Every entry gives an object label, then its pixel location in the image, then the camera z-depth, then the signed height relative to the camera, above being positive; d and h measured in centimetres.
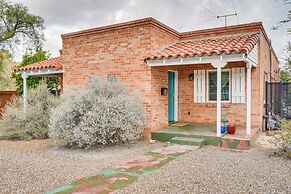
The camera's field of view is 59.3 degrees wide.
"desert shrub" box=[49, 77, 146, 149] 848 -73
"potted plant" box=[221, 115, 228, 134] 941 -102
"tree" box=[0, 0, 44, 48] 1936 +582
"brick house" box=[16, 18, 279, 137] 999 +140
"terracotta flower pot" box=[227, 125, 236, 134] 934 -112
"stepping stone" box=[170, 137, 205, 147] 885 -150
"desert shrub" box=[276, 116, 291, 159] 729 -116
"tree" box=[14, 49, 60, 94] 1731 +138
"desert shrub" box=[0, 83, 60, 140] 1105 -97
